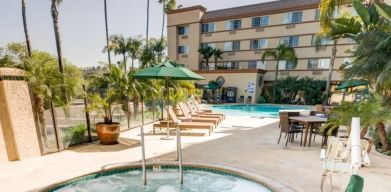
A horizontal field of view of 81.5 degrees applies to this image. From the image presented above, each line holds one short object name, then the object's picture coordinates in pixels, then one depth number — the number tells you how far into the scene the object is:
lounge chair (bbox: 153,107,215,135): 8.73
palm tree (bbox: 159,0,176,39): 34.62
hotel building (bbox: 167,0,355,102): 26.20
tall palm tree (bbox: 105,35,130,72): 35.44
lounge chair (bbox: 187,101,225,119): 12.59
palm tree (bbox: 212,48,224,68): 30.41
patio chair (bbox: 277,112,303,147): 7.48
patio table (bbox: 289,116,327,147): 7.35
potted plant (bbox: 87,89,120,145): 6.71
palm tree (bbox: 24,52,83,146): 5.47
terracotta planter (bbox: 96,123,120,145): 6.75
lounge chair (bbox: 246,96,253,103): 26.93
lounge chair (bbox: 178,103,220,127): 10.24
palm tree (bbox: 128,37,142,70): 35.19
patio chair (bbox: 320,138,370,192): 4.04
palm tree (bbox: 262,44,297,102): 25.68
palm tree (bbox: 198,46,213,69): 30.47
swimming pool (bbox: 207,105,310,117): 21.45
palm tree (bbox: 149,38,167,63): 33.97
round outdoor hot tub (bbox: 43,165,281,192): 4.58
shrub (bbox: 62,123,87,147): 6.42
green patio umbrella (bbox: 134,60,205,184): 6.48
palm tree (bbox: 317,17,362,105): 7.07
